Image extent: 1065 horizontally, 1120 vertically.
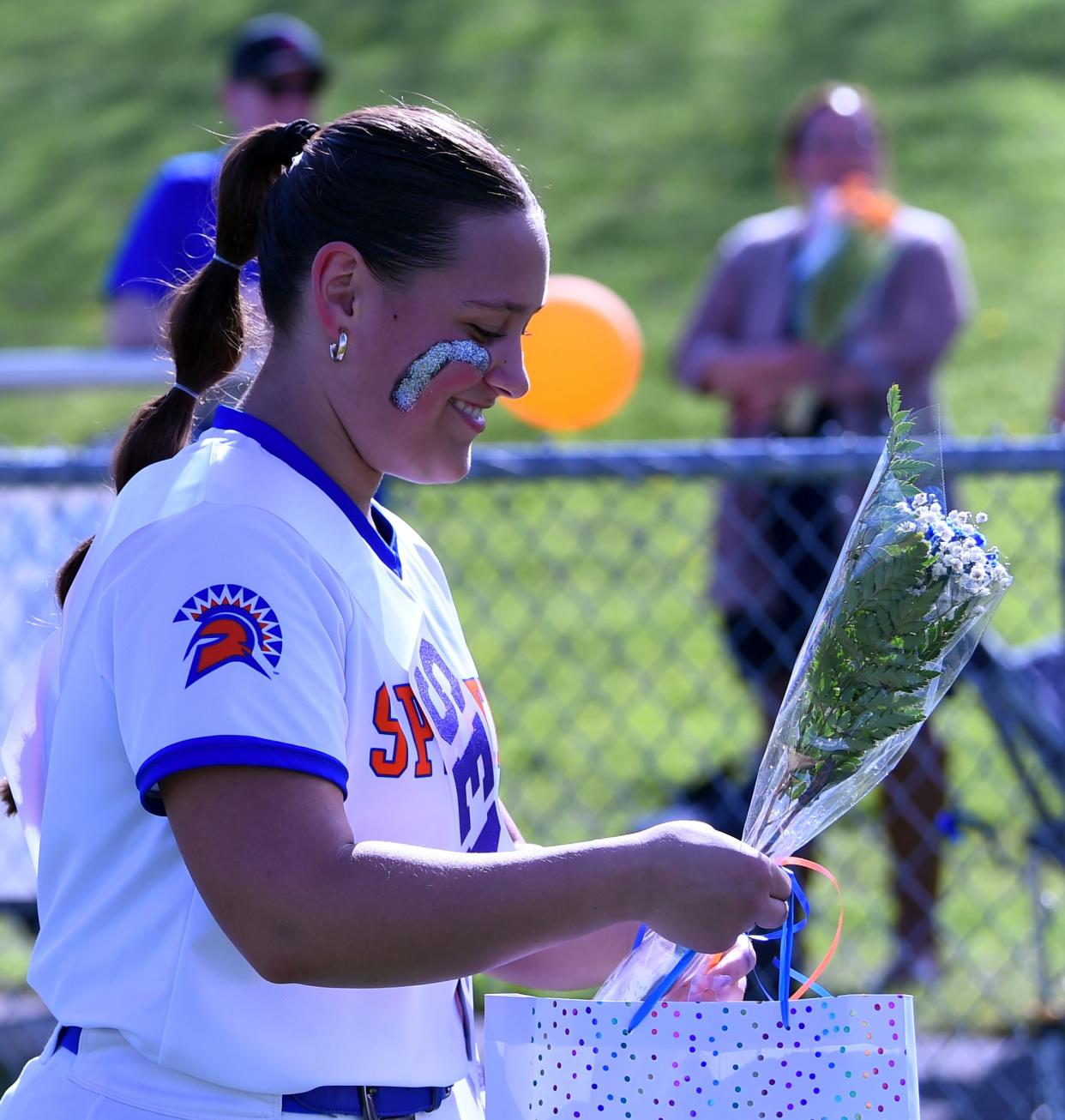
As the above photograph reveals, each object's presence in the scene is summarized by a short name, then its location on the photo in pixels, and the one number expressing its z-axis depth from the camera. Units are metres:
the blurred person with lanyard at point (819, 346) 8.40
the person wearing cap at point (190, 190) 9.03
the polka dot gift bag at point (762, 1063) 3.27
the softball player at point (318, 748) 2.94
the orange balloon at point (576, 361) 9.77
